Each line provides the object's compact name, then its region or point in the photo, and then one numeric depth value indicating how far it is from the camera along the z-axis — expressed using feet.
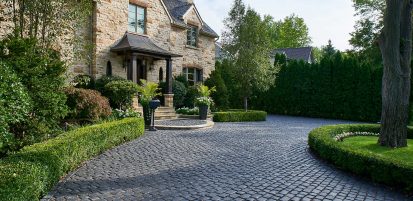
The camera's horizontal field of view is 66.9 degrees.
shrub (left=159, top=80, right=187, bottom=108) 67.46
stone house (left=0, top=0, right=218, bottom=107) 57.82
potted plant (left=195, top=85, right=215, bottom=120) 58.65
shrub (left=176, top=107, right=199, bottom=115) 63.05
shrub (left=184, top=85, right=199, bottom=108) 71.08
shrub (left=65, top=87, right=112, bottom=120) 37.76
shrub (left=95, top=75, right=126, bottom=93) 53.57
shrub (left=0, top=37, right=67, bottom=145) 26.86
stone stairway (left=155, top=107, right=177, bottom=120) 58.88
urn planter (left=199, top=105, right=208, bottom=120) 58.73
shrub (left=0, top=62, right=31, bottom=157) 16.74
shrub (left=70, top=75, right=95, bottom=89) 50.34
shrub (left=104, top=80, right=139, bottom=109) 50.39
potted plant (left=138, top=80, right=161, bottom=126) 48.14
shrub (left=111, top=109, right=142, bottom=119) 45.52
